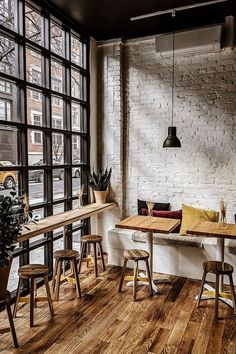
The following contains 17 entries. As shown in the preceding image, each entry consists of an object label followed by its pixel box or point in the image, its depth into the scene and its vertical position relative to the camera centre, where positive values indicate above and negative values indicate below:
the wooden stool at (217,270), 3.10 -1.13
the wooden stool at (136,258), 3.52 -1.12
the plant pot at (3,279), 2.53 -0.99
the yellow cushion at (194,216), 4.27 -0.78
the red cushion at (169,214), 4.46 -0.79
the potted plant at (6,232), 2.52 -0.59
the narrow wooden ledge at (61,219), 3.17 -0.72
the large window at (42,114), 3.35 +0.60
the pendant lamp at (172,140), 4.05 +0.27
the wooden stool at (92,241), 4.10 -1.07
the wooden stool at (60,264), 3.47 -1.19
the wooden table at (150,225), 3.53 -0.78
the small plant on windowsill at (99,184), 4.88 -0.37
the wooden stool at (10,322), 2.52 -1.34
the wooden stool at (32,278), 2.95 -1.15
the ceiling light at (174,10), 3.73 +1.92
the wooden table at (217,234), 3.24 -0.78
